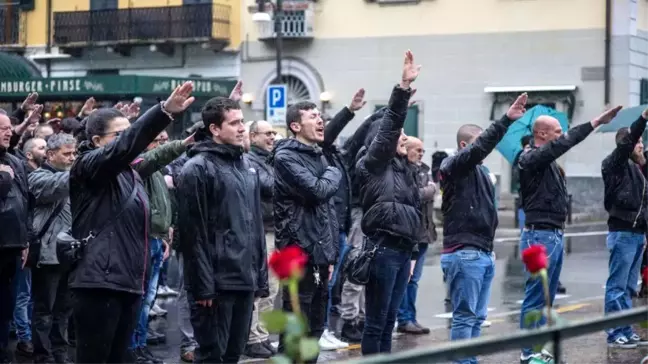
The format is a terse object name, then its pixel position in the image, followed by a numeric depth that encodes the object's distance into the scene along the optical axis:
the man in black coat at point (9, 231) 17.75
